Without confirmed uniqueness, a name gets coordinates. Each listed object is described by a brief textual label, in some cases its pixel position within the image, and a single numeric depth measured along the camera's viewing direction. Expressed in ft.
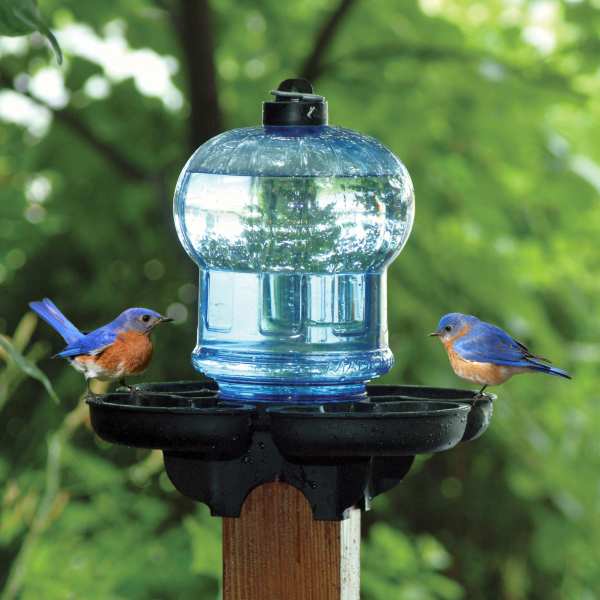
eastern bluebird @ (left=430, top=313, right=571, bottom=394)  19.16
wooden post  16.34
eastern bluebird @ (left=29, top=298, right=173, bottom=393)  18.71
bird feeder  15.56
